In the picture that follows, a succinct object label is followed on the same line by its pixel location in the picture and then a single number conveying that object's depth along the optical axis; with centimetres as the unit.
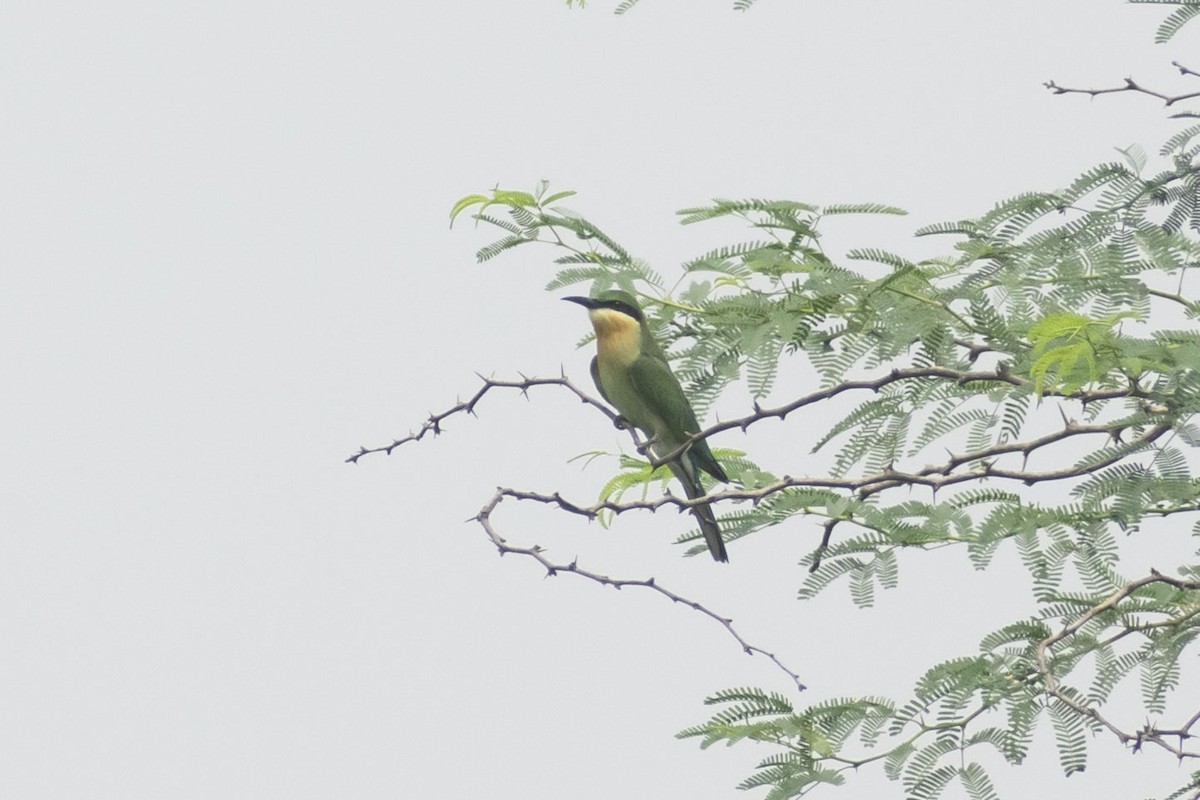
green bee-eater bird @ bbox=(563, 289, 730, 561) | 1161
